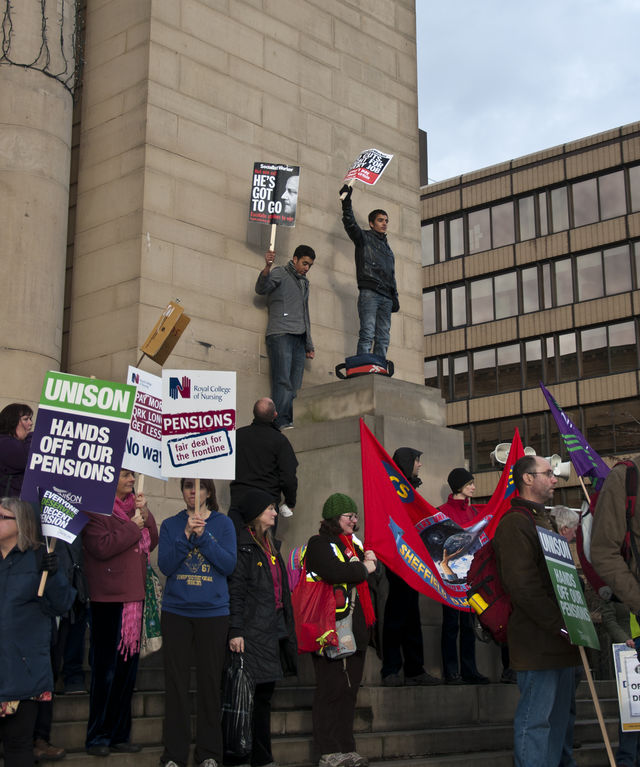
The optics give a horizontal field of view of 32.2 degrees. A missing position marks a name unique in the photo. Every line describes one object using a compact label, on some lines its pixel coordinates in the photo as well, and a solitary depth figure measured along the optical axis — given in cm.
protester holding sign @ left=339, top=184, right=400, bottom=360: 1309
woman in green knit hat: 750
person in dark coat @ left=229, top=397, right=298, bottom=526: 999
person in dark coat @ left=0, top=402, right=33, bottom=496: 769
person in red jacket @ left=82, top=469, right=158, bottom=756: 691
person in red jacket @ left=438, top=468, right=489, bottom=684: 965
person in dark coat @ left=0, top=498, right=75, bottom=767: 592
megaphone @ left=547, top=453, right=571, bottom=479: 1315
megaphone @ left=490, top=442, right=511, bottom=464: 1356
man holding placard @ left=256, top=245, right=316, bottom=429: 1303
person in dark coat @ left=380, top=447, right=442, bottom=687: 917
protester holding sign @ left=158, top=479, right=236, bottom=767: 695
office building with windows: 4684
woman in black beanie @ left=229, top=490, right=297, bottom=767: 725
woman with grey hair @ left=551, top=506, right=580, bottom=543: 873
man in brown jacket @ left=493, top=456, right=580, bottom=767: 634
